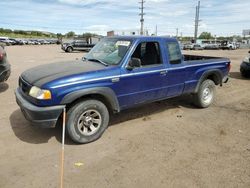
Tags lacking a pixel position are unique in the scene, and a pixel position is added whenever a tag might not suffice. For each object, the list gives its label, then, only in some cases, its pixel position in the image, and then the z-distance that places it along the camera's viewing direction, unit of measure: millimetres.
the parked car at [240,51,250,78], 8098
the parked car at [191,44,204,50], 36807
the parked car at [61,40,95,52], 22739
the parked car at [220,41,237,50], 38049
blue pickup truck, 2989
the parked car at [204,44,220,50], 38926
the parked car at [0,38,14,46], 41508
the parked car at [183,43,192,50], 36902
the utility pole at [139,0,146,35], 47452
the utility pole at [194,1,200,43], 48329
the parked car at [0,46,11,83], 5475
